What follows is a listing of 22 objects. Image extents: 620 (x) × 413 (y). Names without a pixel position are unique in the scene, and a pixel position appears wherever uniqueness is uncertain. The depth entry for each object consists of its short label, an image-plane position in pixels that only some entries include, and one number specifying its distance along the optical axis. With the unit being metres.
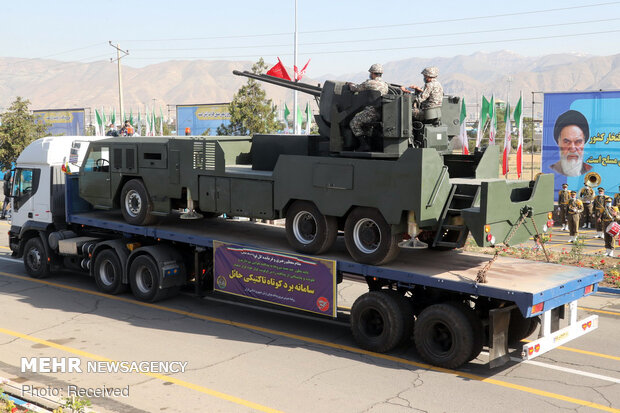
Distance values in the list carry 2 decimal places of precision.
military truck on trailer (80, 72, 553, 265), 8.84
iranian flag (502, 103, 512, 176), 29.52
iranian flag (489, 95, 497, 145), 30.06
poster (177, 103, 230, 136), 46.59
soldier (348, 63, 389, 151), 9.84
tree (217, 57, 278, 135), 29.25
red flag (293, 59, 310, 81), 26.16
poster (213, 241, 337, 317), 9.66
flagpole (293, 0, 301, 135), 27.86
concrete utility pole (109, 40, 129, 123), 38.00
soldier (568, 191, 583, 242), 20.42
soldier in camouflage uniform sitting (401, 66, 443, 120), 9.93
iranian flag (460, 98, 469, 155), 29.95
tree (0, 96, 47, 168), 33.06
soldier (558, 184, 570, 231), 23.03
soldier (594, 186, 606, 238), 20.77
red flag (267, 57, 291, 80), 19.78
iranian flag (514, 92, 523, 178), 27.92
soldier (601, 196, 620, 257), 16.83
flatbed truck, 8.45
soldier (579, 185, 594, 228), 23.48
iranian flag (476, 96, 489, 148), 31.14
